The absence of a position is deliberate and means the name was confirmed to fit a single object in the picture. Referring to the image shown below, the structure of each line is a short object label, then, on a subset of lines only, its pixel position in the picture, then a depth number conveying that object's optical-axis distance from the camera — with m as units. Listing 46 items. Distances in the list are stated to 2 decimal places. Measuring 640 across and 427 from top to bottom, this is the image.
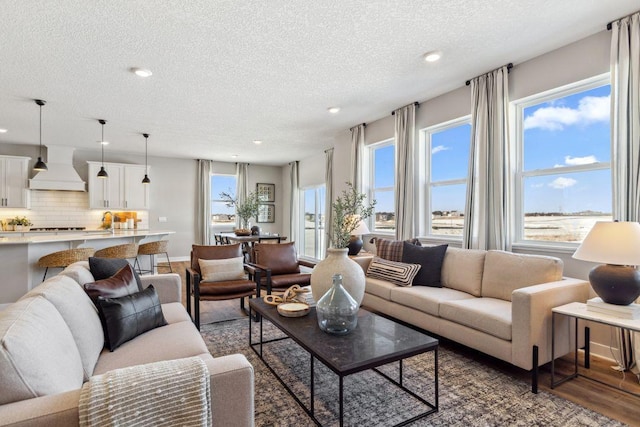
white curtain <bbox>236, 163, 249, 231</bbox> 9.62
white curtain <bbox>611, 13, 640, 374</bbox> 2.62
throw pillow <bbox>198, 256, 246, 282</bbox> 3.70
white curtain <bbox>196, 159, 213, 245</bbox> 9.05
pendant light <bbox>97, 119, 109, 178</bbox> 5.47
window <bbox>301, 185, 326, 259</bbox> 8.43
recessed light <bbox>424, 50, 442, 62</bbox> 3.23
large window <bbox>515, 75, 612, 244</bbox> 3.07
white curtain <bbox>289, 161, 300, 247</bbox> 9.43
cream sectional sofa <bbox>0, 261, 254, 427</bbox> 1.00
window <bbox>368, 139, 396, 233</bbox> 5.63
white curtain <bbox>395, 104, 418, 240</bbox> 4.78
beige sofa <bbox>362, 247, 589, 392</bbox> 2.36
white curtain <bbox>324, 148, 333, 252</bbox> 6.86
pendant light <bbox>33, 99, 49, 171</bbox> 5.21
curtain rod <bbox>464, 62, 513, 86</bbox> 3.54
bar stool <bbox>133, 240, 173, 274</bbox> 5.80
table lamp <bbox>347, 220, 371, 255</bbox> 4.94
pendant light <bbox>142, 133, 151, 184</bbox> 6.53
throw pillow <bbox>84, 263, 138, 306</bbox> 2.03
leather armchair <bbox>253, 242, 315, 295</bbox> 3.94
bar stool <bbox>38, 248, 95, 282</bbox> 4.00
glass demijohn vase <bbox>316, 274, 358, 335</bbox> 2.13
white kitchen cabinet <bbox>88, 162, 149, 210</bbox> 7.66
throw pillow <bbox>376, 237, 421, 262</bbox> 3.94
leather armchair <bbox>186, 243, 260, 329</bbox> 3.42
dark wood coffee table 1.78
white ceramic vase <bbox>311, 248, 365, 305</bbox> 2.52
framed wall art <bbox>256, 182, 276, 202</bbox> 9.96
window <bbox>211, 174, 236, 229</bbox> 9.46
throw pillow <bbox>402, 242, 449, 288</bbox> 3.59
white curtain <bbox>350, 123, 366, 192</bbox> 5.82
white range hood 7.01
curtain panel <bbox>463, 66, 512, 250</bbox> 3.58
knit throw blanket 1.02
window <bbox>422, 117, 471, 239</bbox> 4.43
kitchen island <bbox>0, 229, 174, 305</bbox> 3.78
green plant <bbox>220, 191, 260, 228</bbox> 8.00
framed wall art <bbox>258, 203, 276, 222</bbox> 10.04
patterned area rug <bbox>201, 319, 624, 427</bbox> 1.98
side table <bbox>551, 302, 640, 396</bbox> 2.10
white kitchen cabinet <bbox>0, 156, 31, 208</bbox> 6.86
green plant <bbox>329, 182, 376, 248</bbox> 2.70
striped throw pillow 3.58
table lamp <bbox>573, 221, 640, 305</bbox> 2.15
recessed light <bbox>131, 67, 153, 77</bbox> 3.52
